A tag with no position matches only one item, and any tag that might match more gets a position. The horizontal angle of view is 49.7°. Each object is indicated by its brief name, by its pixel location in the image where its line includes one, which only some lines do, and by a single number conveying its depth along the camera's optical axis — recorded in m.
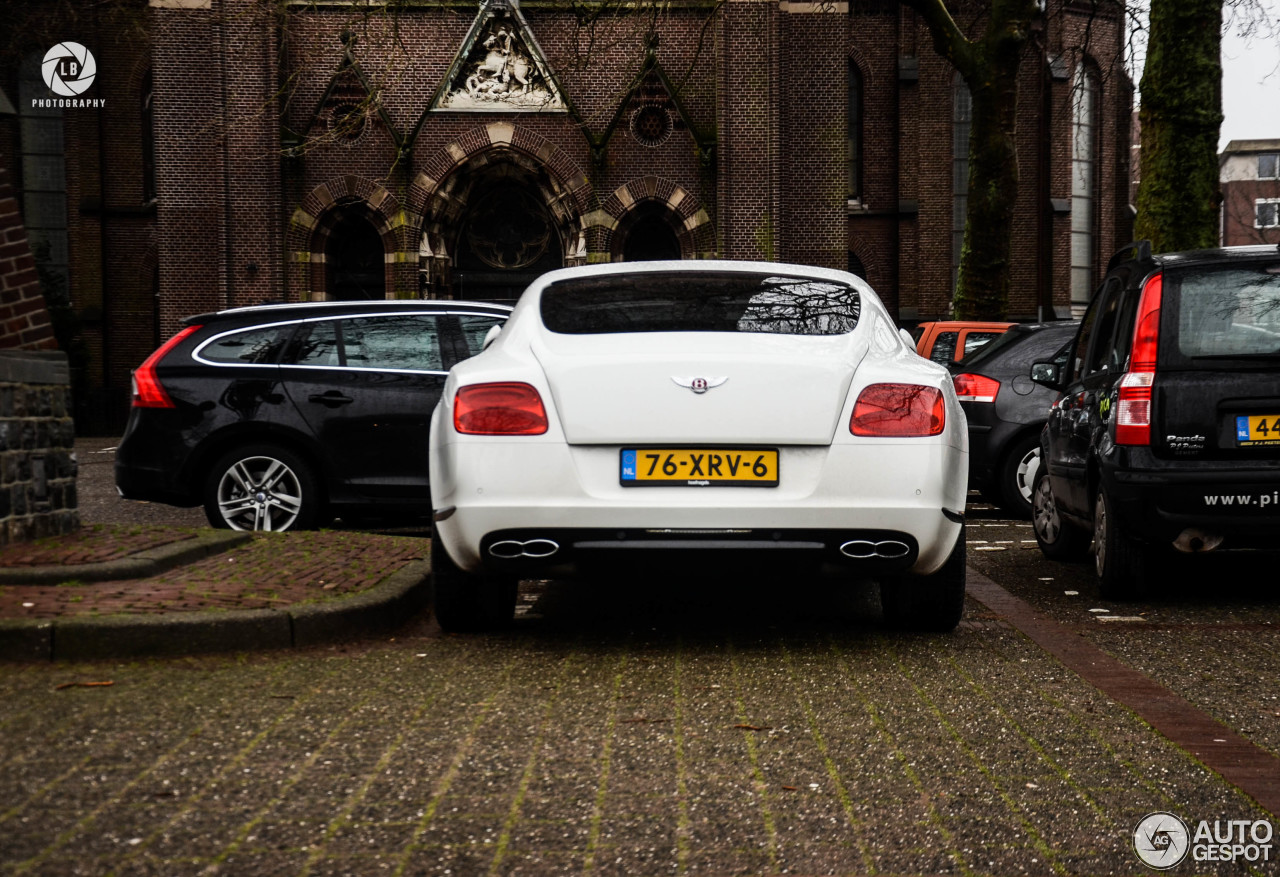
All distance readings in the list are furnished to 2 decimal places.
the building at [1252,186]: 73.50
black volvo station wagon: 9.64
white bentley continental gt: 5.17
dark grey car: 11.26
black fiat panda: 6.60
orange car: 14.61
